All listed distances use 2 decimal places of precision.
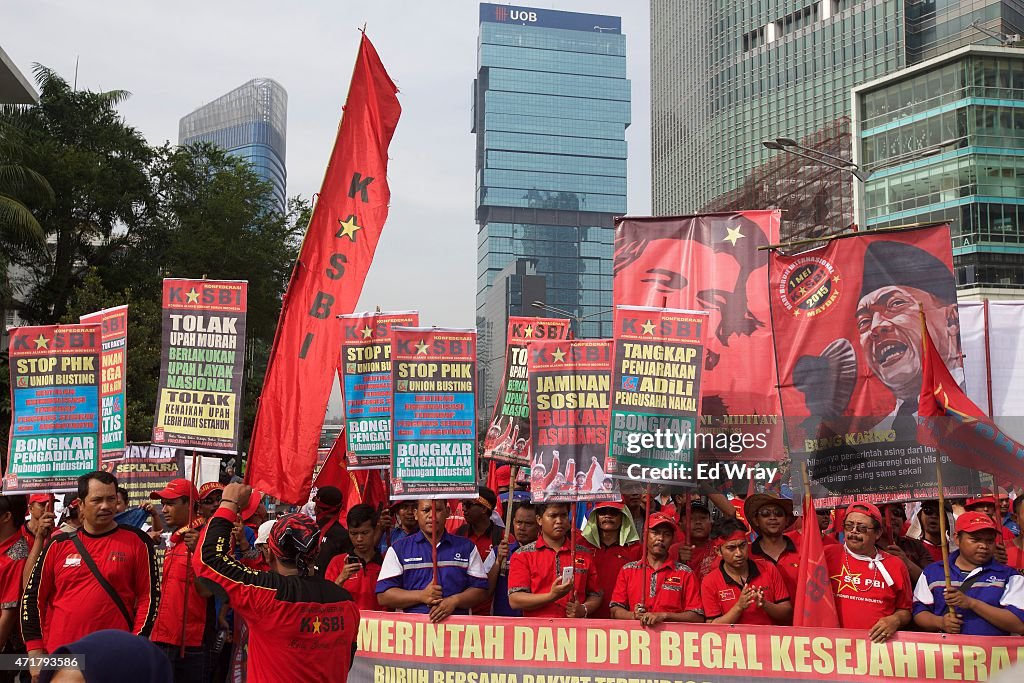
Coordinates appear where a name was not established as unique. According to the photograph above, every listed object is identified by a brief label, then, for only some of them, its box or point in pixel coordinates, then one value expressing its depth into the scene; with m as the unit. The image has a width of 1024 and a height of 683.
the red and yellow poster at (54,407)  7.97
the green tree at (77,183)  30.41
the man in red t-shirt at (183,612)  6.63
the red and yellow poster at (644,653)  5.85
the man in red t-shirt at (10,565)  6.43
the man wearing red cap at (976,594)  5.73
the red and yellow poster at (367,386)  8.34
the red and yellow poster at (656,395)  6.98
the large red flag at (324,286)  7.64
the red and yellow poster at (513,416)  10.27
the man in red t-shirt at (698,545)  7.37
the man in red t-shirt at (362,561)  6.73
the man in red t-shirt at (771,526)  6.94
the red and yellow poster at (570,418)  7.52
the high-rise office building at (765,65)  78.25
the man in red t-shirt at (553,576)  6.66
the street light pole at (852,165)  19.20
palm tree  24.06
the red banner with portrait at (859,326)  7.20
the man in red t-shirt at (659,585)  6.54
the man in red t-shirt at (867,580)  6.09
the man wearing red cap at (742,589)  6.31
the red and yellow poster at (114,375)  8.10
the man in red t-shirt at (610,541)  7.71
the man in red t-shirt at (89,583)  5.77
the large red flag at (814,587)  6.14
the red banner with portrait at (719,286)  8.42
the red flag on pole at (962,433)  6.26
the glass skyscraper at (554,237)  191.25
